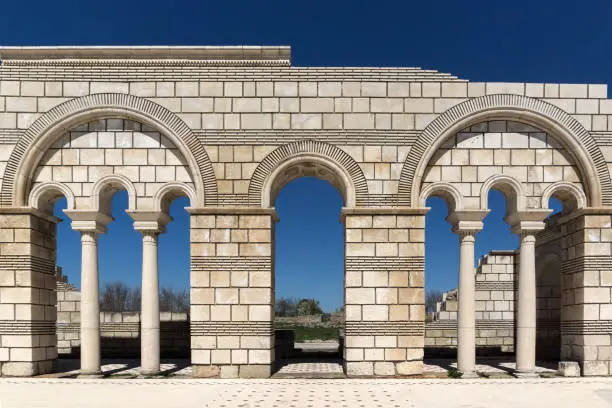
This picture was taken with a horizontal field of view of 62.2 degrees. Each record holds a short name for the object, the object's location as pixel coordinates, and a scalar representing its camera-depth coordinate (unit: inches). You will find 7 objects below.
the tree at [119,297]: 3080.0
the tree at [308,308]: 2084.2
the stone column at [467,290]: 538.6
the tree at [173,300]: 3222.9
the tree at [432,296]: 3179.9
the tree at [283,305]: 2980.3
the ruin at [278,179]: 530.9
